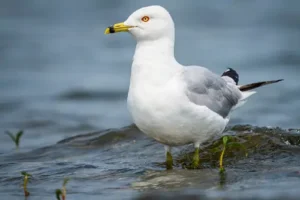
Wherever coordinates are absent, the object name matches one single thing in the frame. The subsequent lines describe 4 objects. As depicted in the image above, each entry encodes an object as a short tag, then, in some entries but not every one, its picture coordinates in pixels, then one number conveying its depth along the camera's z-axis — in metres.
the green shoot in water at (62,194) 12.41
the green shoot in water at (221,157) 14.34
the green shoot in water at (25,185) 13.86
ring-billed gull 14.66
